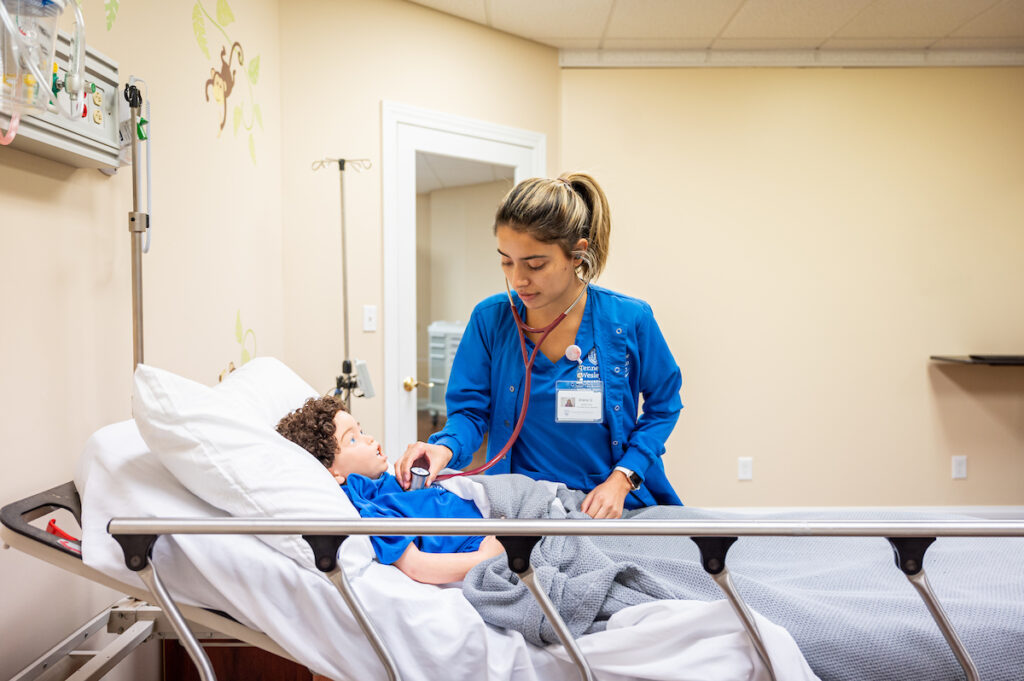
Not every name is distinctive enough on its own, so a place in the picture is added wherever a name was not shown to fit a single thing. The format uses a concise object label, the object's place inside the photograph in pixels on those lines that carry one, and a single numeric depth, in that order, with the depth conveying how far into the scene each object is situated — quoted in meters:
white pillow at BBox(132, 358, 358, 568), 0.87
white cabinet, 2.86
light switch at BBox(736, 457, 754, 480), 3.37
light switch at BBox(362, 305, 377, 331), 2.70
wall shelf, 3.13
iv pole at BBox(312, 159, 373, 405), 2.31
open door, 2.71
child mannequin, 1.08
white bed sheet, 0.82
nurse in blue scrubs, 1.32
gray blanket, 0.82
